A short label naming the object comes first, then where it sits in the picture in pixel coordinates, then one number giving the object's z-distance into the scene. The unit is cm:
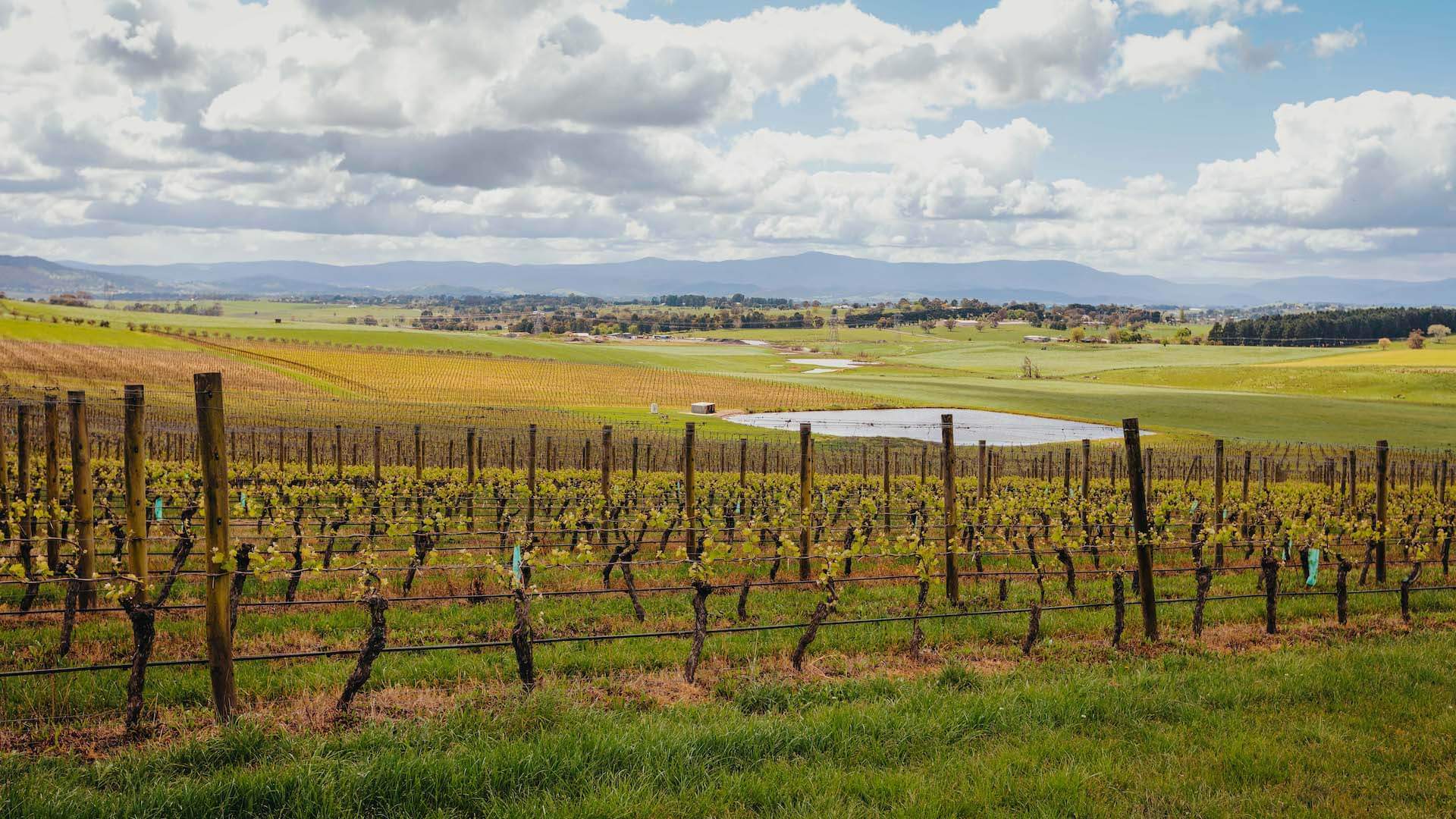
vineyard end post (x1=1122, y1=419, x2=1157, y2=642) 1034
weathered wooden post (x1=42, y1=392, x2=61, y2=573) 1122
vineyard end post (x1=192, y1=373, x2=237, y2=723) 699
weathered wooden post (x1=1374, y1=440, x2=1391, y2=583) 1377
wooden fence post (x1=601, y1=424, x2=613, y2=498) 1664
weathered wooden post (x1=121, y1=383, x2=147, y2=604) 810
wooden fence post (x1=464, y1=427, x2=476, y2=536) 1828
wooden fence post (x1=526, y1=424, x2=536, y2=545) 1344
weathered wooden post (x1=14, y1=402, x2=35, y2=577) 1207
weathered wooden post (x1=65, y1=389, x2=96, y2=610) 1027
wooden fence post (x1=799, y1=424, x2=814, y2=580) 1267
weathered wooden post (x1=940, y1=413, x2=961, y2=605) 1151
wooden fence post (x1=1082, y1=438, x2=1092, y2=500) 1969
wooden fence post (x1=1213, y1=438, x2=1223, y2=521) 1717
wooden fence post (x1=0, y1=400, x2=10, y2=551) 1238
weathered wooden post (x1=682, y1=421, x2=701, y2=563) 1234
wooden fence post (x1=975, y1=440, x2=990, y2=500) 2061
